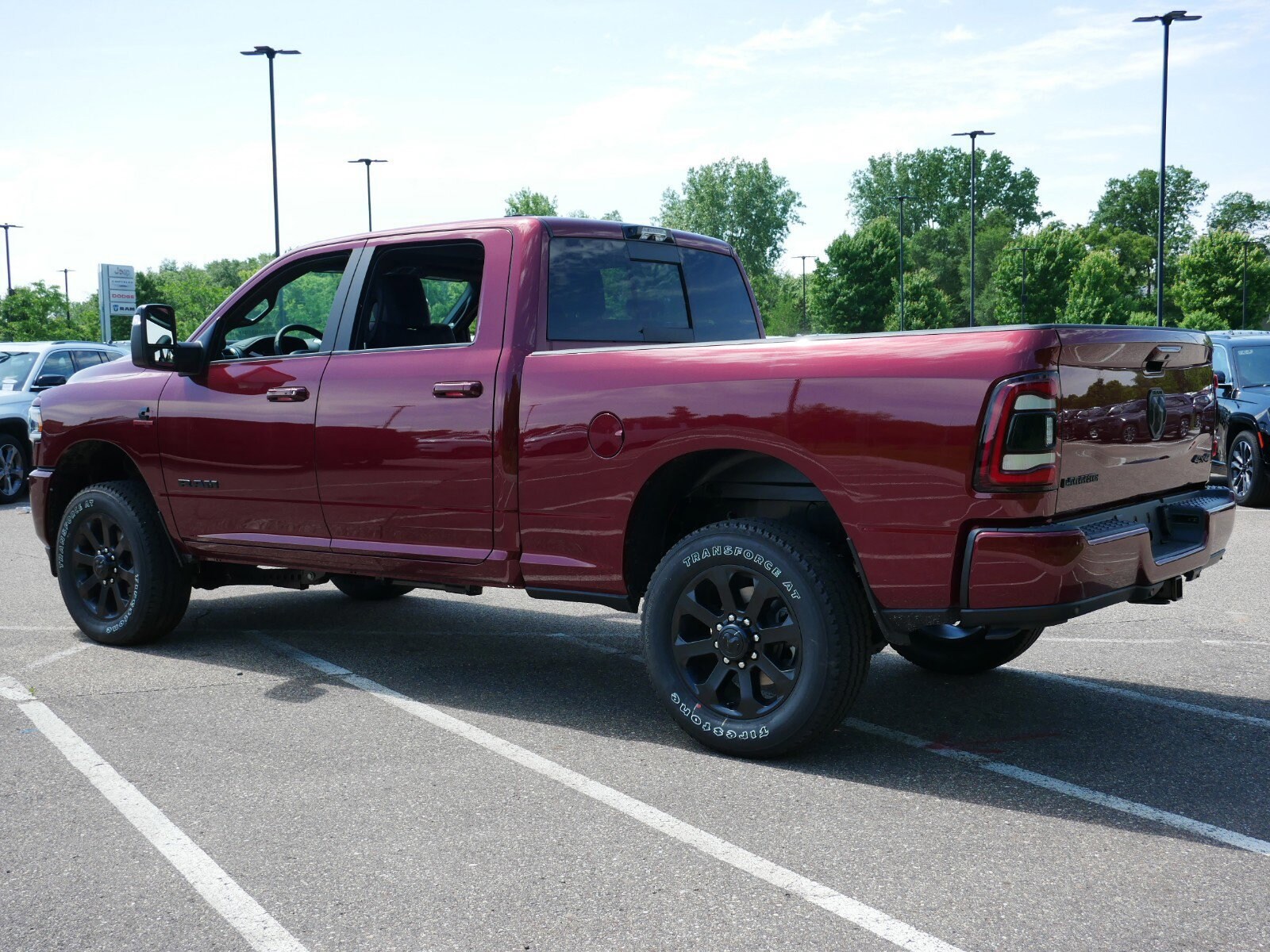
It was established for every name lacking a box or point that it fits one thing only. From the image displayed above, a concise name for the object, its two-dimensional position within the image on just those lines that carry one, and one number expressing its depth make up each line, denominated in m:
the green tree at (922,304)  81.06
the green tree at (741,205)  112.75
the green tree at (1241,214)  113.62
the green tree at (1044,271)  76.44
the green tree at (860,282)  84.25
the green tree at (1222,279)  73.25
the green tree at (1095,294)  71.50
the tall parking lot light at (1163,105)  30.12
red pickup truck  3.96
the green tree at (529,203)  87.62
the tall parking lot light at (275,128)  32.91
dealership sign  34.56
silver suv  15.40
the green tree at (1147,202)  113.62
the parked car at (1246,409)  12.95
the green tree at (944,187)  121.00
